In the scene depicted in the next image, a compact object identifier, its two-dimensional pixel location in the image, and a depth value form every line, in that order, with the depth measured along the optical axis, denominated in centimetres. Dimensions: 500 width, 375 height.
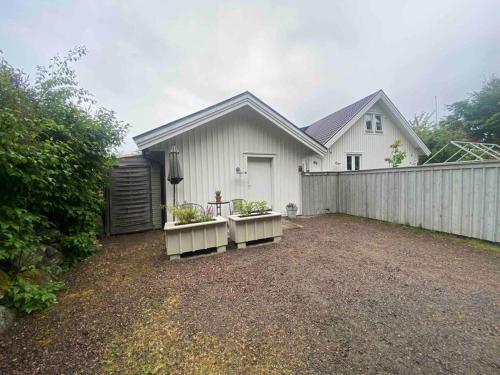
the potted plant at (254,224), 424
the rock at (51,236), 330
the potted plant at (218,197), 605
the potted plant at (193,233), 362
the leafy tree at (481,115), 1573
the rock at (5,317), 188
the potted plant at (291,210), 738
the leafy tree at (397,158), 919
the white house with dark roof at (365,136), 1023
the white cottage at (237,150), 581
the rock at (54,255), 313
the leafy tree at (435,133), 1552
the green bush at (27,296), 211
